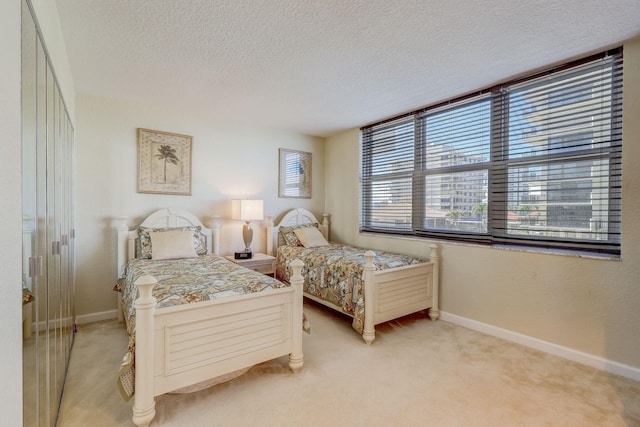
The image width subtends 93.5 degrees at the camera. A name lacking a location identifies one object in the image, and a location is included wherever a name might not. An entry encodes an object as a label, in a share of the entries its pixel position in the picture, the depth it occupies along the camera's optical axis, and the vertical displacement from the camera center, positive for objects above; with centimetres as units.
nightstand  366 -66
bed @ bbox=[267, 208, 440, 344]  276 -74
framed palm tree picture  346 +56
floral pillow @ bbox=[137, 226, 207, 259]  313 -34
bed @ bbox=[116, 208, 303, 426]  164 -78
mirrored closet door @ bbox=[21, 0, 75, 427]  105 -11
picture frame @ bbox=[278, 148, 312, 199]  450 +55
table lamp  380 -6
